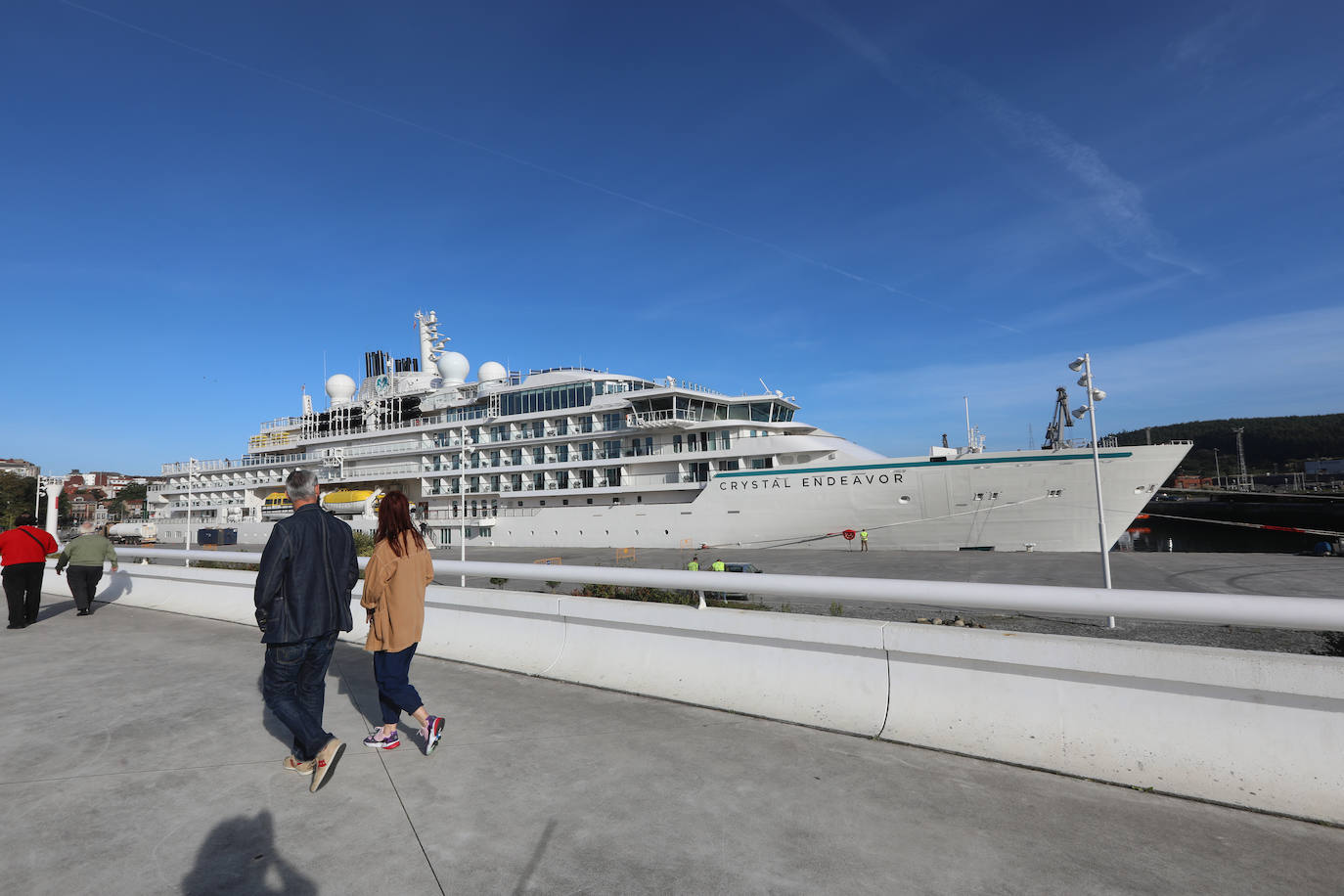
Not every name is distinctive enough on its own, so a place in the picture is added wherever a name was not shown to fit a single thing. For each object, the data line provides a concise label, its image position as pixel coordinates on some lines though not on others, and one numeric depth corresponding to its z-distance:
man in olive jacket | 9.95
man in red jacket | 8.86
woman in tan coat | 4.20
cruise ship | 24.78
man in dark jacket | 3.77
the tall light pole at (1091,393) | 14.47
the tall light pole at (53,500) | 14.47
